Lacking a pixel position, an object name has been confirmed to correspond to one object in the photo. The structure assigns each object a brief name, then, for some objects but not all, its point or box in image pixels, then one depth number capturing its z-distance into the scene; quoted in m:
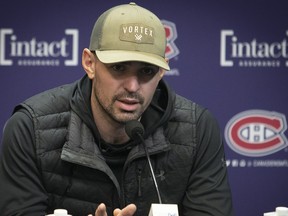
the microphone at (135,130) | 4.90
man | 5.00
